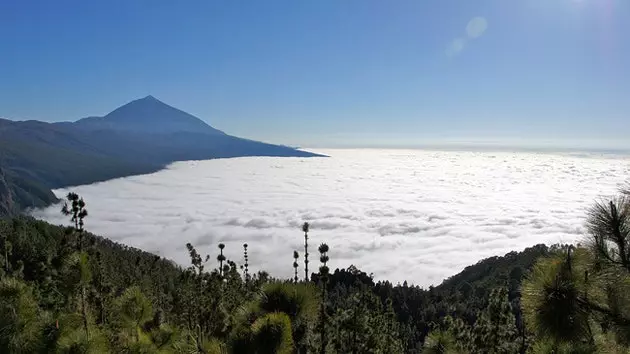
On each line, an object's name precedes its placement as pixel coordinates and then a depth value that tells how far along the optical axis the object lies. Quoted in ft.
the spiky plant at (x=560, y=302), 20.48
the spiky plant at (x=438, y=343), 38.83
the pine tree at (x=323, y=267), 47.90
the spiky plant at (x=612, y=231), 20.31
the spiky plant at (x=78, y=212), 53.11
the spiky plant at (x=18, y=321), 31.50
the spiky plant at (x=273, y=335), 22.93
